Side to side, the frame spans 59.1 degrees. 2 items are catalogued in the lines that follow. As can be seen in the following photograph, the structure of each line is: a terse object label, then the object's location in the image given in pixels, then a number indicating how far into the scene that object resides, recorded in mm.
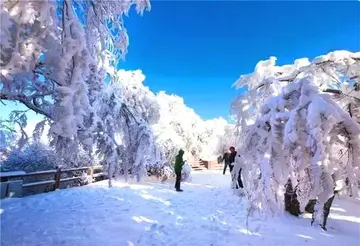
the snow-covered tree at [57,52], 2840
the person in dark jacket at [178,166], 11346
